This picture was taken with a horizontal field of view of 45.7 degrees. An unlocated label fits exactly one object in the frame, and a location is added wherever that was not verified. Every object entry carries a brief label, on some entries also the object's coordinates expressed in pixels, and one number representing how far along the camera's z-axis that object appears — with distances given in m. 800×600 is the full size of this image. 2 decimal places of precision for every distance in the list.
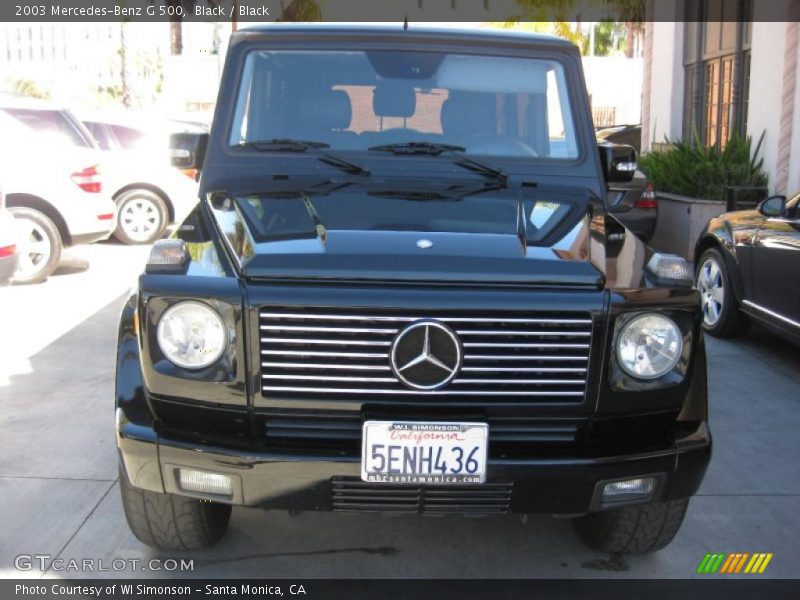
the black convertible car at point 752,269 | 5.90
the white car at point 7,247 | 6.73
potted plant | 10.20
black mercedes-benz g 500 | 2.81
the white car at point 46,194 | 9.02
